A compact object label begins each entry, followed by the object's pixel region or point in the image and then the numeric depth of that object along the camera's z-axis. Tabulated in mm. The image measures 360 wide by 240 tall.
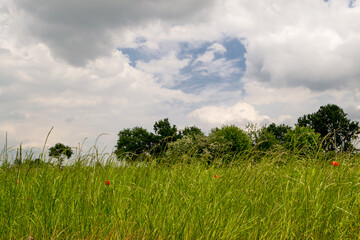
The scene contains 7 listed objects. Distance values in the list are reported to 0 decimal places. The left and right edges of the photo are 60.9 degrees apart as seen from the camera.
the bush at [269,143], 31438
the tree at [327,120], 45750
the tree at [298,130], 32475
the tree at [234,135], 23469
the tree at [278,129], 51750
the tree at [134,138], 46469
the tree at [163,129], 47406
